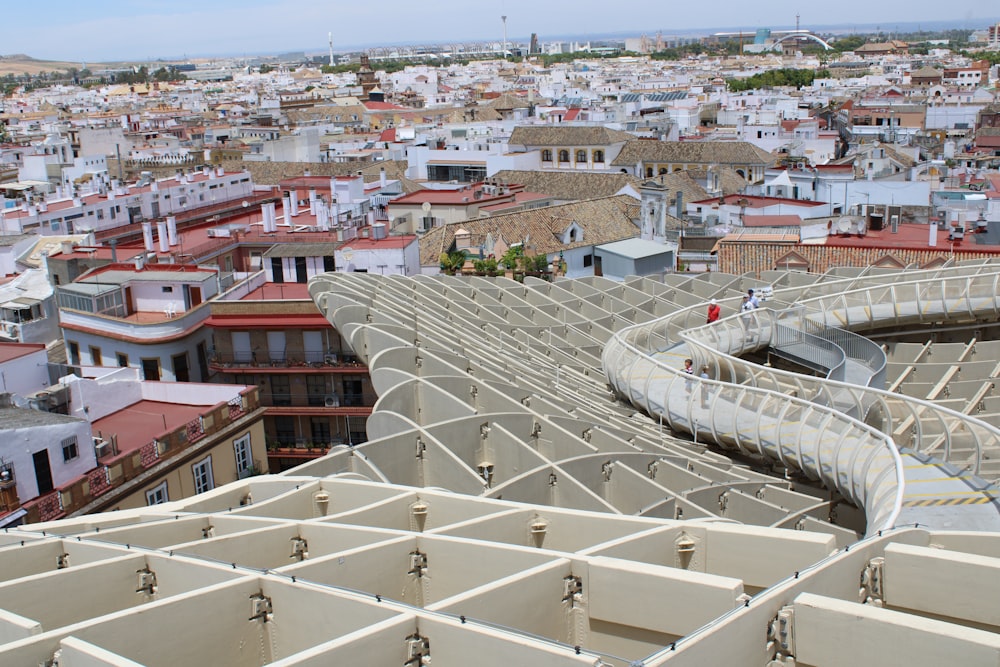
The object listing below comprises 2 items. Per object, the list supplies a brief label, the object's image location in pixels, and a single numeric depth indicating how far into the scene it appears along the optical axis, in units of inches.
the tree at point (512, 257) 1643.7
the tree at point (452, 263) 1654.8
